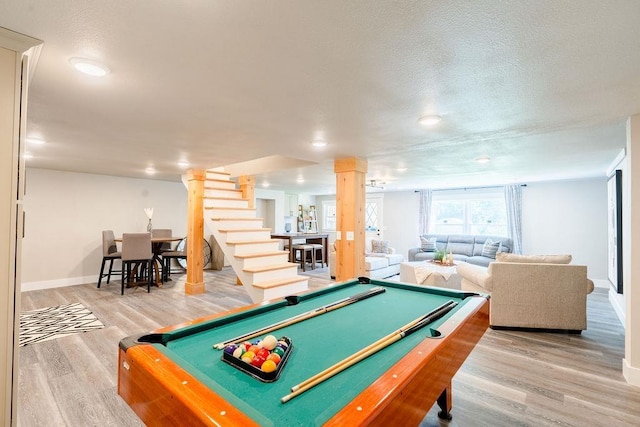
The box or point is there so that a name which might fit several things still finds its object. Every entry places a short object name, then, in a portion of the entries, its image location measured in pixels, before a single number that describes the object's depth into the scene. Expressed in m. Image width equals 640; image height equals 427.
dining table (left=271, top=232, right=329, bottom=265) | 7.43
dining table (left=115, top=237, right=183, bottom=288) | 5.80
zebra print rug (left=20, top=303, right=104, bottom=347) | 3.42
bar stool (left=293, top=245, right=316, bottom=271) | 7.57
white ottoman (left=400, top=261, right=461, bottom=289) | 4.50
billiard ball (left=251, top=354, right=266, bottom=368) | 1.12
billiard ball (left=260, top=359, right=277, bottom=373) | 1.08
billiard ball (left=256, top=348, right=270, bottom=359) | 1.17
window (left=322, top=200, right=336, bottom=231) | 11.20
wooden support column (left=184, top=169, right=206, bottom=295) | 5.27
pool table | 0.88
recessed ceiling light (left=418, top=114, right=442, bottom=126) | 2.46
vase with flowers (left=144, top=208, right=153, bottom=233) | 6.46
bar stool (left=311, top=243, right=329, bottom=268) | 8.07
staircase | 4.02
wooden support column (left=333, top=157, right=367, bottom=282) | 4.00
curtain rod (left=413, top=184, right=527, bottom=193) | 7.49
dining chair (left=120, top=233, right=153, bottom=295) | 5.20
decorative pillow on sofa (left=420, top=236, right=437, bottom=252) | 7.81
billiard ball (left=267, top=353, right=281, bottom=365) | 1.14
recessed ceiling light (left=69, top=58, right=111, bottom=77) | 1.62
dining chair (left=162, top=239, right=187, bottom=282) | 6.24
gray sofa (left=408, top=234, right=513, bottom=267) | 6.93
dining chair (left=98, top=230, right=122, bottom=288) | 5.63
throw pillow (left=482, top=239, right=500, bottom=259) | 6.91
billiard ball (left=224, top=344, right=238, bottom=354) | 1.21
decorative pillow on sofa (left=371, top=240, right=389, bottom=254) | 7.52
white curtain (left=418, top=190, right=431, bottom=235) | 8.56
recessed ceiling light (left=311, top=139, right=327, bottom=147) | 3.23
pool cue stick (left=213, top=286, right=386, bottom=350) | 1.42
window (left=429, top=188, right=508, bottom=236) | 7.62
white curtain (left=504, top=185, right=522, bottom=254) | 7.06
